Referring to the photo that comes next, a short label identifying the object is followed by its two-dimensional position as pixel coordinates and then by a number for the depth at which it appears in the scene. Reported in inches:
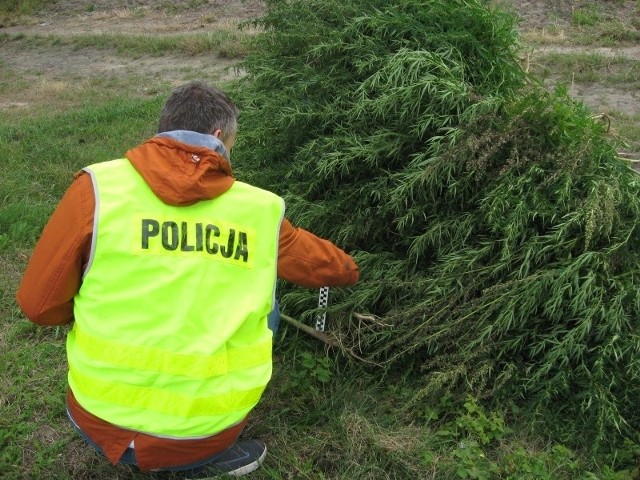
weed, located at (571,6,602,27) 458.6
